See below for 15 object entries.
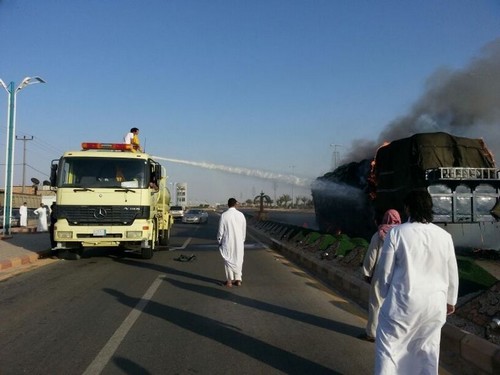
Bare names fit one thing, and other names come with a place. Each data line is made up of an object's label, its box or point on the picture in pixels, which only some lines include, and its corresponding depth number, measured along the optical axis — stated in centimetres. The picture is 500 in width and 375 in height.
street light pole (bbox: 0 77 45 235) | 2097
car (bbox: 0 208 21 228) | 2994
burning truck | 1288
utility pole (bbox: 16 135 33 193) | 6122
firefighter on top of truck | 1473
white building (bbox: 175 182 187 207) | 4907
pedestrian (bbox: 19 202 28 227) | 2783
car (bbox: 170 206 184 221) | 4971
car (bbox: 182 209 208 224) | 4272
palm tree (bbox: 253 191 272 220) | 3412
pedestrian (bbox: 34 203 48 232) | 2475
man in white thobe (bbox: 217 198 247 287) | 946
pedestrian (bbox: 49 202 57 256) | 1291
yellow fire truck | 1279
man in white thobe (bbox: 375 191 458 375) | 350
